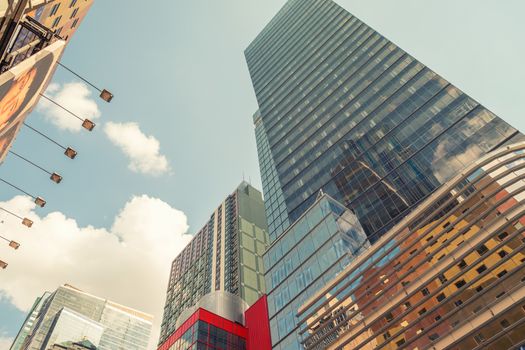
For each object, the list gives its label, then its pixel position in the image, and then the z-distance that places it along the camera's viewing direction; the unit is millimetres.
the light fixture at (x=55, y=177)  23094
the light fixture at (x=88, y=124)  21156
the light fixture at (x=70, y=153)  21156
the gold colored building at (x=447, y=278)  25000
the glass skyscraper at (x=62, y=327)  164625
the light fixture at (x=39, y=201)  25219
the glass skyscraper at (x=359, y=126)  53125
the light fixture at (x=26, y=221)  27175
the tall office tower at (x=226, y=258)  89562
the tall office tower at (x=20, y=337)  191950
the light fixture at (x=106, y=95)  20781
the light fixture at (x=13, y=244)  28453
